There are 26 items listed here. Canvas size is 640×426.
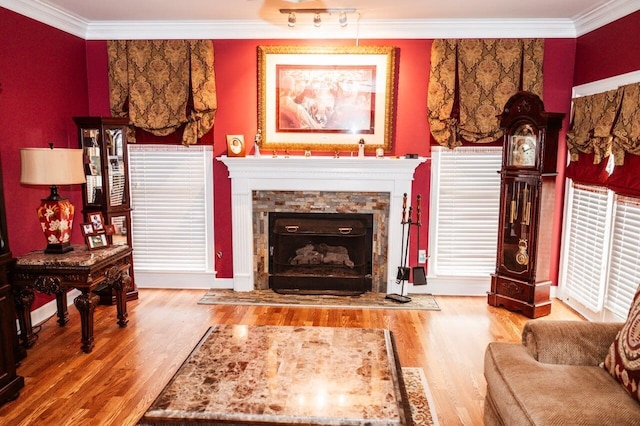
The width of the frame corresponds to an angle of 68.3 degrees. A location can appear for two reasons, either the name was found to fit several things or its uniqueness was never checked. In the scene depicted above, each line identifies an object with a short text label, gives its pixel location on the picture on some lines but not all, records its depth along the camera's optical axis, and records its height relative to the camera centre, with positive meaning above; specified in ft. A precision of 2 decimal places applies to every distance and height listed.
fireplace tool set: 15.92 -3.40
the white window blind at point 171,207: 16.66 -1.77
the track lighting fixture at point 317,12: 13.39 +4.18
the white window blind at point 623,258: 12.10 -2.56
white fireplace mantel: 15.74 -0.69
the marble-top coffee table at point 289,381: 6.38 -3.42
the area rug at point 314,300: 15.38 -4.73
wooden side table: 11.25 -2.92
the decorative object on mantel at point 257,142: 16.02 +0.55
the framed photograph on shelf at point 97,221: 13.06 -1.79
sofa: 6.29 -3.31
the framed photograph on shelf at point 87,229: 12.59 -1.94
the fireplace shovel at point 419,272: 16.09 -3.87
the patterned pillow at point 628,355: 6.83 -2.95
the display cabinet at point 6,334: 9.56 -3.67
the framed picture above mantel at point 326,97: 15.76 +2.08
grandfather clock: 14.03 -1.30
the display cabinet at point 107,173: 14.51 -0.50
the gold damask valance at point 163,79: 15.90 +2.63
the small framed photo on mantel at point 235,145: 15.98 +0.43
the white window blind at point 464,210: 16.10 -1.74
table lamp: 11.35 -0.54
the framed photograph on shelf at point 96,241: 12.58 -2.28
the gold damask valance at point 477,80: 15.28 +2.59
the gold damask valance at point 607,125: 11.62 +0.99
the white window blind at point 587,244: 13.60 -2.56
